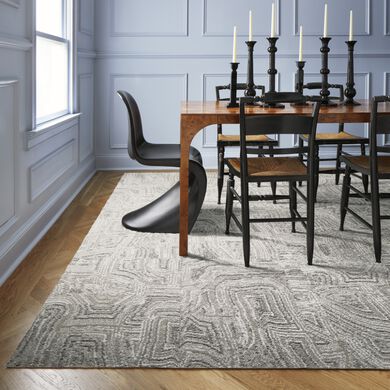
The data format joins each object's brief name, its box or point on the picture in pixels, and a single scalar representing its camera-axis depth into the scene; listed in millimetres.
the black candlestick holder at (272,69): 3445
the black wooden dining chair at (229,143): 4176
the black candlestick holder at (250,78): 3521
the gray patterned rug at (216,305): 1949
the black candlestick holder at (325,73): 3491
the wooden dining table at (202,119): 2943
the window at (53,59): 3809
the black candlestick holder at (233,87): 3430
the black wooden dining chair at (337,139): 4270
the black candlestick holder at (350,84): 3551
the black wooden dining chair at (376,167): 2904
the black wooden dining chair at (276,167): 2814
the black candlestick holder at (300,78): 3695
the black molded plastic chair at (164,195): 3482
